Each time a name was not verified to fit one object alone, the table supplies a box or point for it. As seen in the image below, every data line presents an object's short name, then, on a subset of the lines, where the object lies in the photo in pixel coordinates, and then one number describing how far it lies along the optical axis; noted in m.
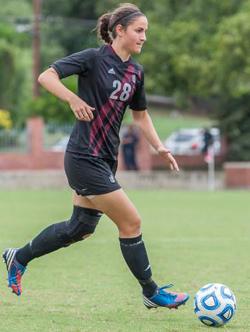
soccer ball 14.19
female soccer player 14.56
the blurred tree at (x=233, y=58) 70.06
